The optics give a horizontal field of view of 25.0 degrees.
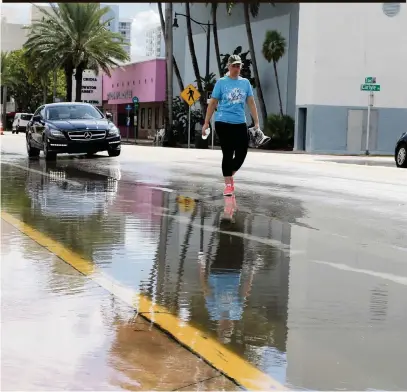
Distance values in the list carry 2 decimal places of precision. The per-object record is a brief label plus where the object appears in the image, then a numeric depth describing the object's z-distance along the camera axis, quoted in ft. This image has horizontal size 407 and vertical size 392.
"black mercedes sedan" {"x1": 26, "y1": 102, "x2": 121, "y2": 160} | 72.74
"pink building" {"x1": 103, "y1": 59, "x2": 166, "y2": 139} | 209.46
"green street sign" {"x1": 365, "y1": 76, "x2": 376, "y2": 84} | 124.67
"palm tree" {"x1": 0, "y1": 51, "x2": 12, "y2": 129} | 313.12
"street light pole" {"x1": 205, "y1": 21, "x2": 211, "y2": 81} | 175.30
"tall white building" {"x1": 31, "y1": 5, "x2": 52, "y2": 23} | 493.27
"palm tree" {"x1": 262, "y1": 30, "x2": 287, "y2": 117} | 154.81
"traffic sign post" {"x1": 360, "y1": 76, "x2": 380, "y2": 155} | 124.16
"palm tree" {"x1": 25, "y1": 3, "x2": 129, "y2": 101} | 187.93
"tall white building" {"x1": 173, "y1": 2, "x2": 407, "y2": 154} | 141.38
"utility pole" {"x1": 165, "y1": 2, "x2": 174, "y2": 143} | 148.87
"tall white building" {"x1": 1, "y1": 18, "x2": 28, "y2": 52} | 462.60
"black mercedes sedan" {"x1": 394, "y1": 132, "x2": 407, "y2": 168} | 80.69
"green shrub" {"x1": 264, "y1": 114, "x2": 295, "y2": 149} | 152.05
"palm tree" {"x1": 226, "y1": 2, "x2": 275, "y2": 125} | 153.17
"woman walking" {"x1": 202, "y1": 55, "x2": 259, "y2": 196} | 40.52
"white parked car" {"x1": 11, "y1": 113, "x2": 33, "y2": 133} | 236.02
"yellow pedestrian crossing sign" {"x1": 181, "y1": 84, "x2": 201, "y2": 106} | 144.15
